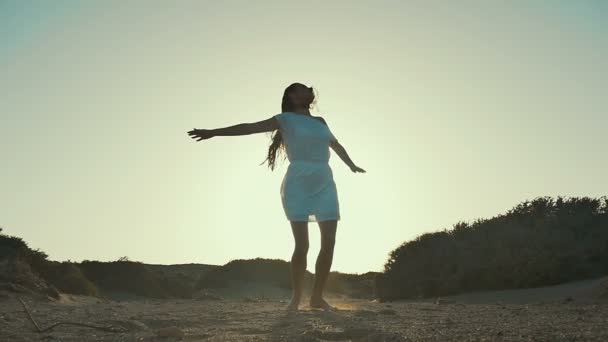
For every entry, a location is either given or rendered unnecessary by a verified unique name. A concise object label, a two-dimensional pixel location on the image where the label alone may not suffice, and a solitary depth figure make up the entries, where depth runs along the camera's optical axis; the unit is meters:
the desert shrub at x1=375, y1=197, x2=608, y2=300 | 12.43
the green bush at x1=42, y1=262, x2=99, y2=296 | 14.34
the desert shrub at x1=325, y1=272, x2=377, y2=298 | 19.45
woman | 7.50
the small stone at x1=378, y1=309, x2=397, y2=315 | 6.99
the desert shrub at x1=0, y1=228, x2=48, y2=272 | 14.20
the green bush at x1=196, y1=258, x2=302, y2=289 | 20.34
